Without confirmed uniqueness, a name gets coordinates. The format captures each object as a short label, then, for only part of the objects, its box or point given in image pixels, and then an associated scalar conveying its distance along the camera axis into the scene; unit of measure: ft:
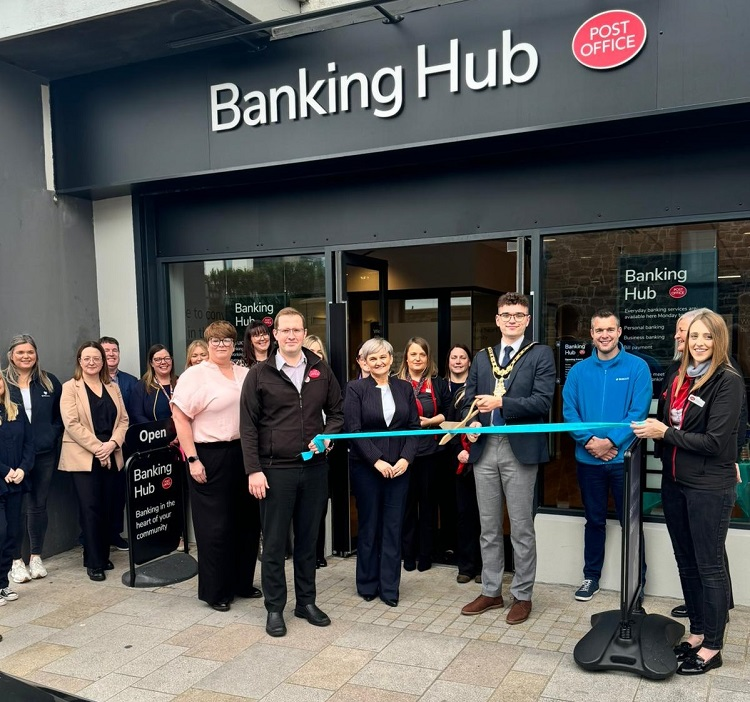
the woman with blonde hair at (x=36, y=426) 18.88
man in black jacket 14.89
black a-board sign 18.13
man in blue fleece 15.75
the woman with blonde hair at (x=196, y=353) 20.18
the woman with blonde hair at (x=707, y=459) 12.28
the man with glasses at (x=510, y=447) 15.07
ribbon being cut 13.94
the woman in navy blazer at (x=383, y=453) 16.43
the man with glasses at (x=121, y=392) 20.99
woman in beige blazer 18.97
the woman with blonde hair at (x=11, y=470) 16.89
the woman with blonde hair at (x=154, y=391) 20.53
